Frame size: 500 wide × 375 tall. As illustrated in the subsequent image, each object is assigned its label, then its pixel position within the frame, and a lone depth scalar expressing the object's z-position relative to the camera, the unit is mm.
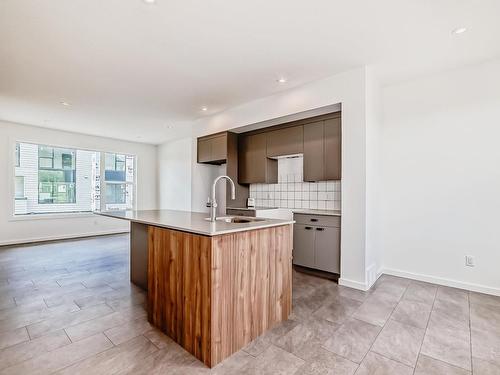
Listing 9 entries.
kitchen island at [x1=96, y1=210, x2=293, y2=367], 1646
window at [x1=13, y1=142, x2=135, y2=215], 5469
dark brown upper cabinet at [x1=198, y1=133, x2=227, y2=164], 4547
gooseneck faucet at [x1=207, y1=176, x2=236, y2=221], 2158
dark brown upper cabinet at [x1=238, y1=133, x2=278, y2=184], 4324
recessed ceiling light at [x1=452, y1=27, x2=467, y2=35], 2240
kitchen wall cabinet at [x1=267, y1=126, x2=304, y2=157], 3846
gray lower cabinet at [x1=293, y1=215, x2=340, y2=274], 3201
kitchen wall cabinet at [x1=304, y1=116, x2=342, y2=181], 3424
